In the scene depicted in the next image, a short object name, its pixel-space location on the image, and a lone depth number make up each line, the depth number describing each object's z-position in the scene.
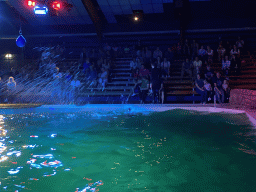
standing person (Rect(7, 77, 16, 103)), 11.20
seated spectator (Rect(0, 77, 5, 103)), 12.05
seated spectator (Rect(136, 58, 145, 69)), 12.90
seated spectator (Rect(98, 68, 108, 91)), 12.52
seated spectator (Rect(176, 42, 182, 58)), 14.43
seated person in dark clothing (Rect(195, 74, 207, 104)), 10.28
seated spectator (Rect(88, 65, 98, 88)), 12.64
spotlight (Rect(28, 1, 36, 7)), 12.32
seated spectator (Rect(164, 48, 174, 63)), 13.94
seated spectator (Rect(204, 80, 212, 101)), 10.29
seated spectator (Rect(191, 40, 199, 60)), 13.66
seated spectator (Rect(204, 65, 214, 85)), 10.98
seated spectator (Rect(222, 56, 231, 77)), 12.11
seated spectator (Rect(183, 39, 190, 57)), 14.11
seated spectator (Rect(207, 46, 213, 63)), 12.85
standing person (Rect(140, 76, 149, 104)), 10.65
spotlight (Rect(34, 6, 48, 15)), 12.18
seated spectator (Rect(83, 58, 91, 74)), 13.25
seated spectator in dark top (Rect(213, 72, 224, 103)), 10.34
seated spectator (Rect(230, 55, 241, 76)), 12.31
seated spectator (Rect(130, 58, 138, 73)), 12.97
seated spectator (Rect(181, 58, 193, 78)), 12.31
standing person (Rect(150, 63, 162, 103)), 10.38
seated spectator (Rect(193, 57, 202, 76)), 11.73
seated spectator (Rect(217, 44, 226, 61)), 13.03
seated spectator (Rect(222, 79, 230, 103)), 10.60
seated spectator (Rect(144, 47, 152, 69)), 13.04
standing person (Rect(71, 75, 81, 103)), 11.91
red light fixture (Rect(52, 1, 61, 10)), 12.27
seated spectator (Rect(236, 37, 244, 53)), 13.61
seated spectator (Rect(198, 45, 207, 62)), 12.97
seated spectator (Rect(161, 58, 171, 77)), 12.50
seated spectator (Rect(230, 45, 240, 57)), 12.59
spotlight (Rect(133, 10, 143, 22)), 15.16
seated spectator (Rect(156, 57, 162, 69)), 12.70
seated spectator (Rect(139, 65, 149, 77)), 11.65
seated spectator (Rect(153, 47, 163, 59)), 13.77
